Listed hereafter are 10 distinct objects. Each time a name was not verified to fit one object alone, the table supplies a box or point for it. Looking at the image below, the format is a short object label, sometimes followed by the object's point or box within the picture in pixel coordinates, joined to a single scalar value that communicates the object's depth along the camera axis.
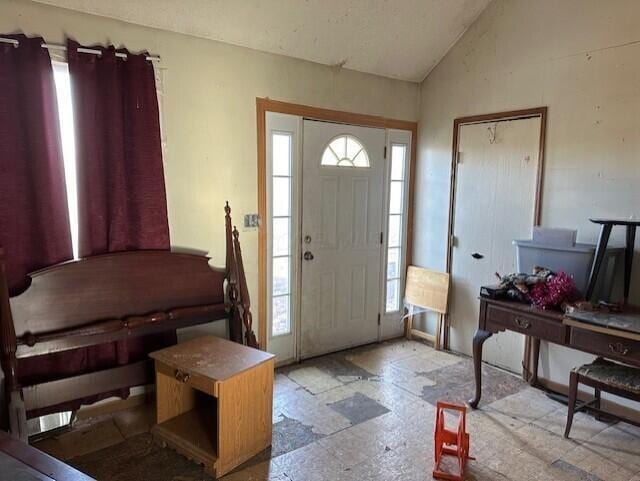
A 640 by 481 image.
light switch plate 3.23
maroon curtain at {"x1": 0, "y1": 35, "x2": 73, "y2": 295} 2.28
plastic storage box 2.73
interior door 3.34
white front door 3.56
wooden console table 2.31
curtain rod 2.26
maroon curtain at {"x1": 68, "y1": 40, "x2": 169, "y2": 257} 2.48
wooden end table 2.23
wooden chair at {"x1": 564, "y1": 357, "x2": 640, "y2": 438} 2.38
